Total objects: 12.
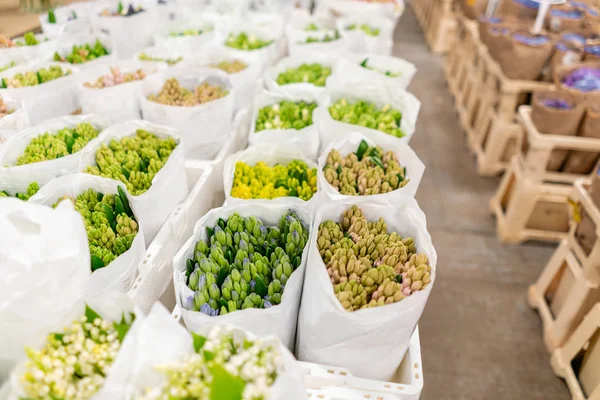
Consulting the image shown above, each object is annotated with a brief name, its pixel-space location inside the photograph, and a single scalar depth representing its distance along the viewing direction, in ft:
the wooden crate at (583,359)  4.95
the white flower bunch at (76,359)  2.38
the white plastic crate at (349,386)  3.24
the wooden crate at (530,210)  7.32
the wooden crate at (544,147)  6.73
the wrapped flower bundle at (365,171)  4.50
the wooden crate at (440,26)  16.38
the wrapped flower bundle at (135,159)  4.57
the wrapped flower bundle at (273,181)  4.66
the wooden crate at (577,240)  5.29
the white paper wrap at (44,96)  5.77
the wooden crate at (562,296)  5.44
